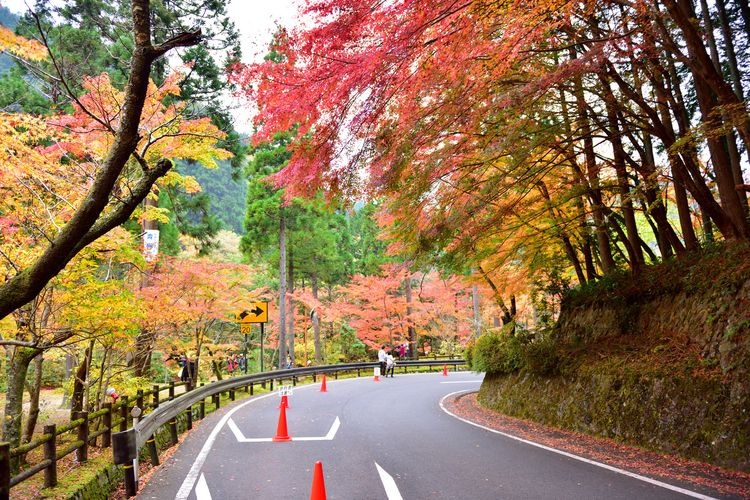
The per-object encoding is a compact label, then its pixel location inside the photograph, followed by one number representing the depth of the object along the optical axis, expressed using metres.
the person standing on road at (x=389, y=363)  26.09
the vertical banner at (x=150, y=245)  12.38
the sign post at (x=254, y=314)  20.14
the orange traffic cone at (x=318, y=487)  4.52
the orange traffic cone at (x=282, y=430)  8.80
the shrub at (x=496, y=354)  13.05
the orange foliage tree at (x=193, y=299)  13.16
